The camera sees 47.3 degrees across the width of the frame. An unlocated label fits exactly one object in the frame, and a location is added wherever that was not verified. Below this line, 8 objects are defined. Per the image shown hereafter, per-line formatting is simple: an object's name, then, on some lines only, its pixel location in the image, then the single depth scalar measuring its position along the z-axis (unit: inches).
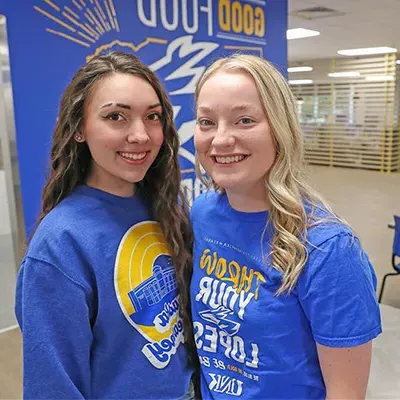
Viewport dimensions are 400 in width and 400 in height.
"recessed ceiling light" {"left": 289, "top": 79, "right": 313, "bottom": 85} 536.9
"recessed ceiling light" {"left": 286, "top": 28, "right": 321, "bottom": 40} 267.7
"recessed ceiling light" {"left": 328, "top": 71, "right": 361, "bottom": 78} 484.4
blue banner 91.0
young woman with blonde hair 43.5
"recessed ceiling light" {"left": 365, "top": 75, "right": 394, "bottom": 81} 455.6
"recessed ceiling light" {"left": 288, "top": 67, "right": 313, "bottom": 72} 516.5
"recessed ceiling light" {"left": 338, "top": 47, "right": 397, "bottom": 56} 386.9
